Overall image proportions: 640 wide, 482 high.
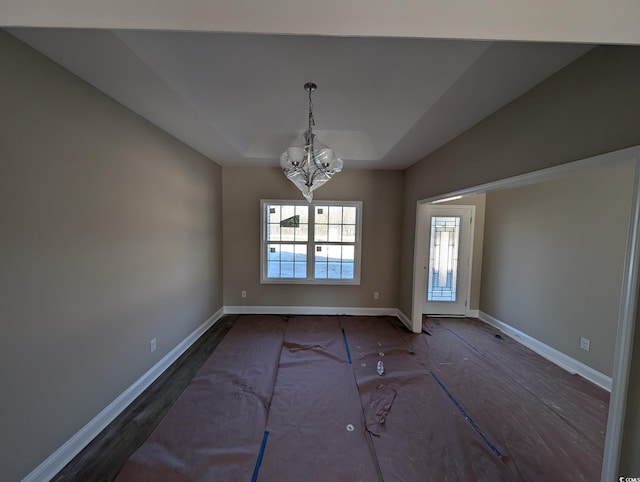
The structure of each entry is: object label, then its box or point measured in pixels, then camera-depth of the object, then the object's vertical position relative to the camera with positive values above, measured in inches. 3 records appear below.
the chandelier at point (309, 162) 85.2 +25.5
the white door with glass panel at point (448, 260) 155.6 -18.4
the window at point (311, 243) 158.7 -9.5
